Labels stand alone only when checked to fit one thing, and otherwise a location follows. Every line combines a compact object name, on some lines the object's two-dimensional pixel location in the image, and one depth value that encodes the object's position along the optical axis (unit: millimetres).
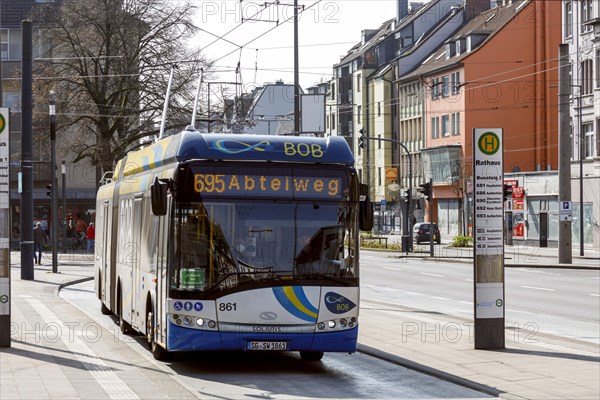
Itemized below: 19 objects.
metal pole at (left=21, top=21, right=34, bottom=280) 30953
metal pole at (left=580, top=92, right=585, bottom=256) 55756
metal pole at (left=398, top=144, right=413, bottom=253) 59300
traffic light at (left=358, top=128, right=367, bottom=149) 63634
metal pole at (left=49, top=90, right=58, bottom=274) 39469
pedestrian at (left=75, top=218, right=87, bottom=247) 63625
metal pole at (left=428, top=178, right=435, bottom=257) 56484
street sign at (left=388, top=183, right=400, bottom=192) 61188
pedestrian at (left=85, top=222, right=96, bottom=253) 55041
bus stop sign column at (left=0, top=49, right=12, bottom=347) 17016
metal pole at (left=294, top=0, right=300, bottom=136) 32156
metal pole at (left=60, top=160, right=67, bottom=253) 63194
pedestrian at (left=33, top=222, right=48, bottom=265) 49031
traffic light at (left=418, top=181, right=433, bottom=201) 55375
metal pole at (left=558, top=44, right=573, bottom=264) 47000
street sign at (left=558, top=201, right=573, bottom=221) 47344
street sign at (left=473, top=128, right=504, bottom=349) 16703
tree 53906
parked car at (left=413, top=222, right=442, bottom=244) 78250
